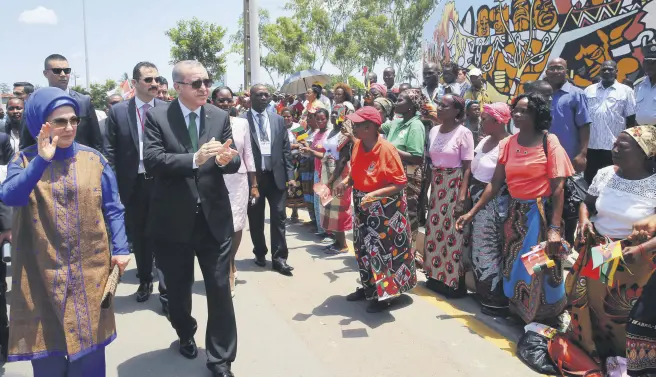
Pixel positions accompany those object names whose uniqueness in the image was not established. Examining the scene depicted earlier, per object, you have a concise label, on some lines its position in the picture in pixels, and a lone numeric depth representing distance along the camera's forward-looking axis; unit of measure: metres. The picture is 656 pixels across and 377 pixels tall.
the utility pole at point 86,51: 42.25
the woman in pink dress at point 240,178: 4.70
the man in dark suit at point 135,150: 4.69
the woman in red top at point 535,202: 3.69
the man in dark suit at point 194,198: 3.17
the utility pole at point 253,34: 15.42
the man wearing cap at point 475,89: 8.12
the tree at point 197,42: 28.33
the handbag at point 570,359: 3.20
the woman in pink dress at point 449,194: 4.66
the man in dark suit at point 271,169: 5.64
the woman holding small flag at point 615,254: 2.99
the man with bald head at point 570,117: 5.52
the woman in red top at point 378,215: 4.31
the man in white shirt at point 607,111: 6.56
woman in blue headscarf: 2.47
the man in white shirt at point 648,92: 5.97
